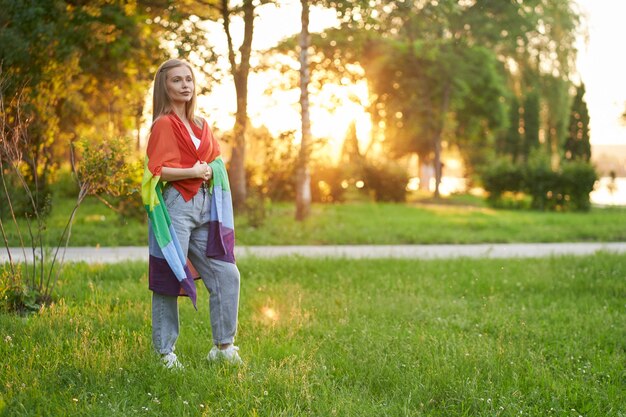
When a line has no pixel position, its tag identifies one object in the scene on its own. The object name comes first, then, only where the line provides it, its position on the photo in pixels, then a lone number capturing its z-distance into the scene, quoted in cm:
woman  416
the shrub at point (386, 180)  2472
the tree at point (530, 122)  3697
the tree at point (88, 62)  884
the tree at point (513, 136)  3828
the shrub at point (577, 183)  2125
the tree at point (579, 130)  3138
